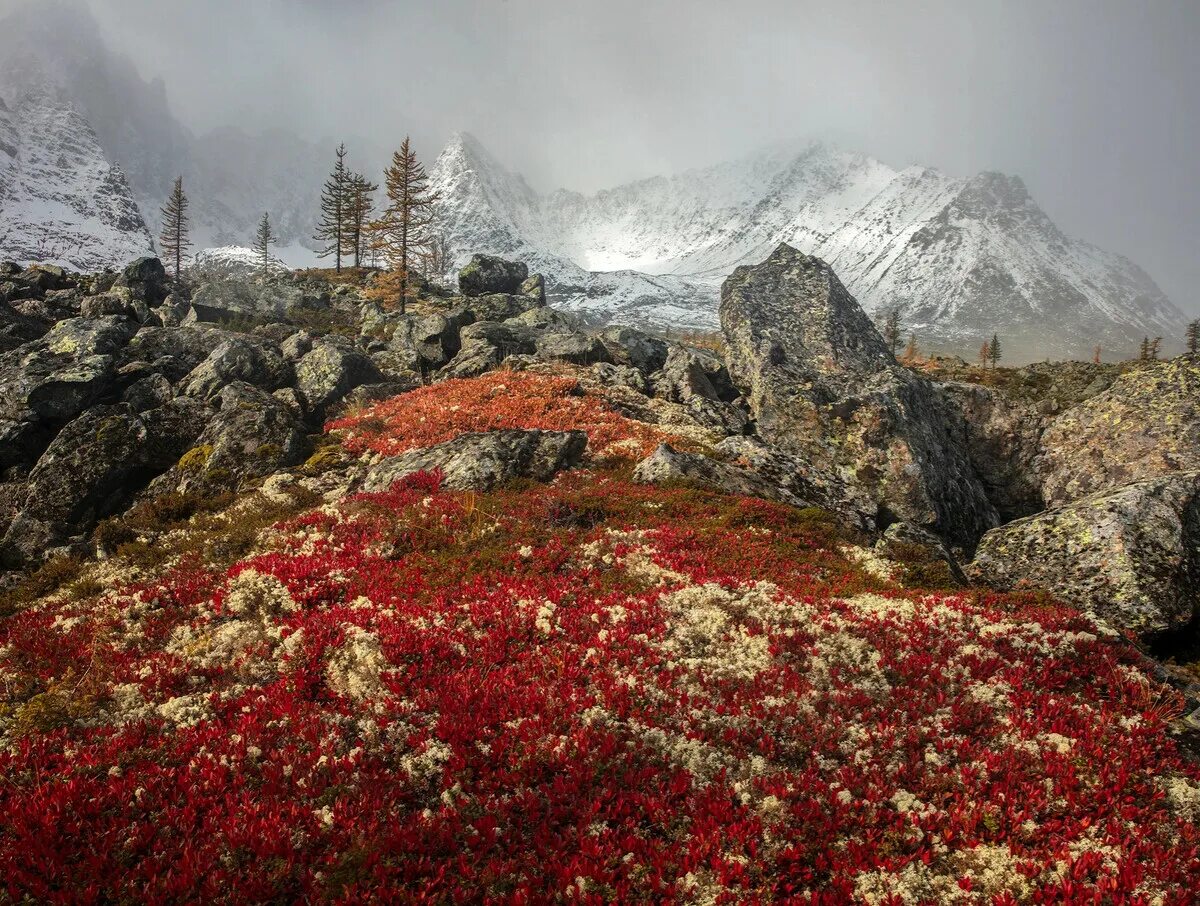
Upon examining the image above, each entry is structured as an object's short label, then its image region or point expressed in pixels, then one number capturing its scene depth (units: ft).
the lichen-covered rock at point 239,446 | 68.28
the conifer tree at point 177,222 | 315.17
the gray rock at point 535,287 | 249.96
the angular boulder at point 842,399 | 68.33
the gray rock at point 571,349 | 127.24
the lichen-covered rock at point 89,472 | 60.54
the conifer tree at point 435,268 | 316.60
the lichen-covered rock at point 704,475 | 61.77
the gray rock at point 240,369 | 93.20
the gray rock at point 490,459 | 61.11
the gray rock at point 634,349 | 136.15
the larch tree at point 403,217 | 203.21
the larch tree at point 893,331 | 267.04
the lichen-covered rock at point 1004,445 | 73.31
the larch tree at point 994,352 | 250.37
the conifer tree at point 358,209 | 270.46
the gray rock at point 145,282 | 176.45
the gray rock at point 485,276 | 223.51
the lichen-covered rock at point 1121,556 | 38.88
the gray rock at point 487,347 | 120.67
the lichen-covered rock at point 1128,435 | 60.80
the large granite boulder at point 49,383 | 77.77
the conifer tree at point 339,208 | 283.18
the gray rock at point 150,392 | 91.97
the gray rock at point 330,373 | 101.55
